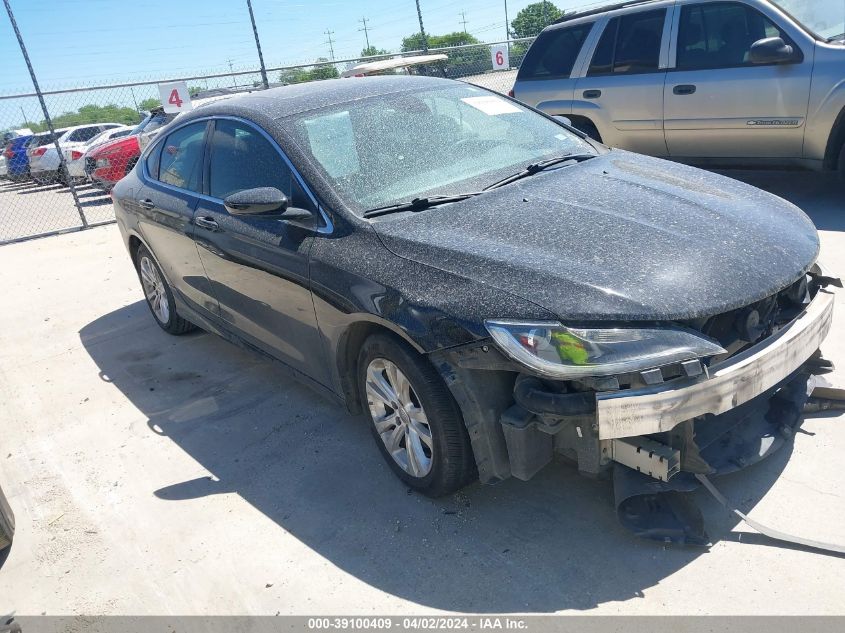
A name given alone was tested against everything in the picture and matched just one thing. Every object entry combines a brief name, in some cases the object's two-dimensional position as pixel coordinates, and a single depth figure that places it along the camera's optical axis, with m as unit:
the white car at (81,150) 16.37
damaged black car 2.51
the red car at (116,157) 13.12
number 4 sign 12.22
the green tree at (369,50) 27.19
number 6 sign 15.39
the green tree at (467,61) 17.44
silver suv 6.14
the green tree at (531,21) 19.50
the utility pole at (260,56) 12.18
